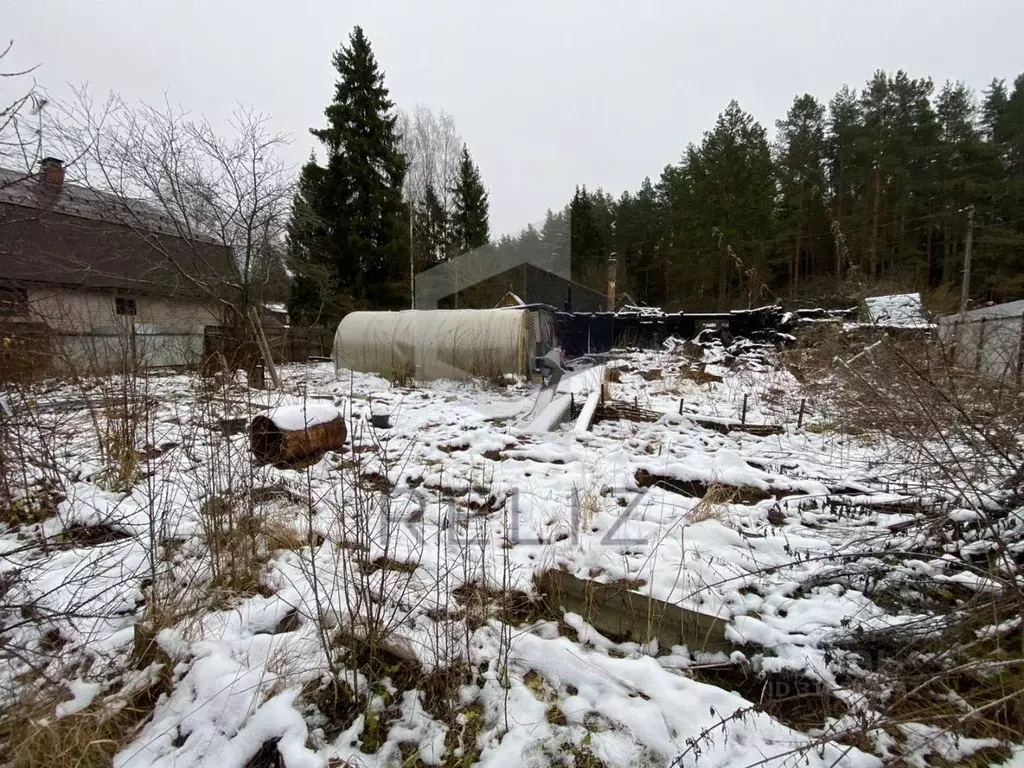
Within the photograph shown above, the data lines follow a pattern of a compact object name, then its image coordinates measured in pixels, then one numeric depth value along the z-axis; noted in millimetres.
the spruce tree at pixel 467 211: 24016
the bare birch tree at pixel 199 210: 7516
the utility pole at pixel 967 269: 14883
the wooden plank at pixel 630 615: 1988
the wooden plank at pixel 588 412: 5317
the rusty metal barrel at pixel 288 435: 4020
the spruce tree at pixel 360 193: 16938
